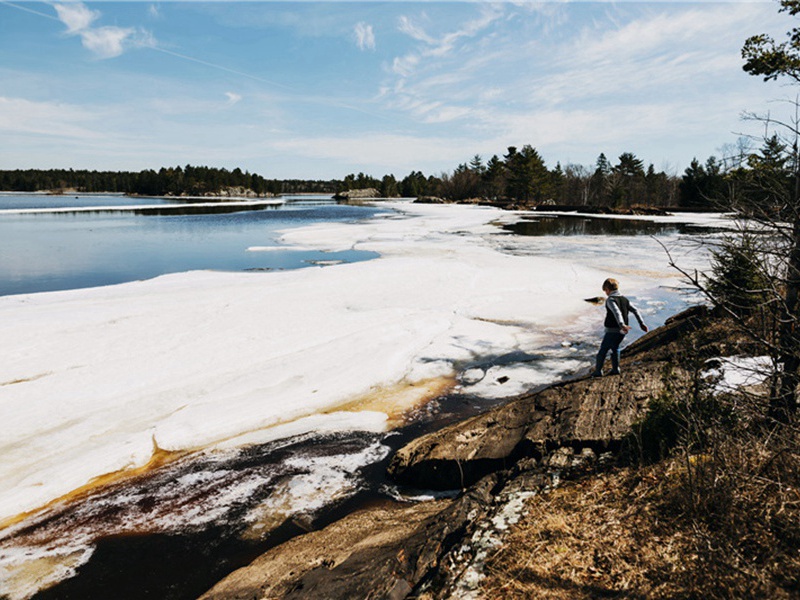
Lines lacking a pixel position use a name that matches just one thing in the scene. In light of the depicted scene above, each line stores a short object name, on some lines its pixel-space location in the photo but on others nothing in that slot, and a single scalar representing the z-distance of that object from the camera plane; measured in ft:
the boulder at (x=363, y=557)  11.60
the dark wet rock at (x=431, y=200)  347.56
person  23.40
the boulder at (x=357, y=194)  518.37
